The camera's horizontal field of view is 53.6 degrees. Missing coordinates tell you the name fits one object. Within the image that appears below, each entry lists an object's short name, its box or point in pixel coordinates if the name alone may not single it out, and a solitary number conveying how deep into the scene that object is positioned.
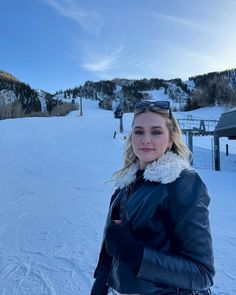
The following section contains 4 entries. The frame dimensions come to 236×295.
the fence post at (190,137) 14.29
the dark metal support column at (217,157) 12.11
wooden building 11.53
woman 1.00
